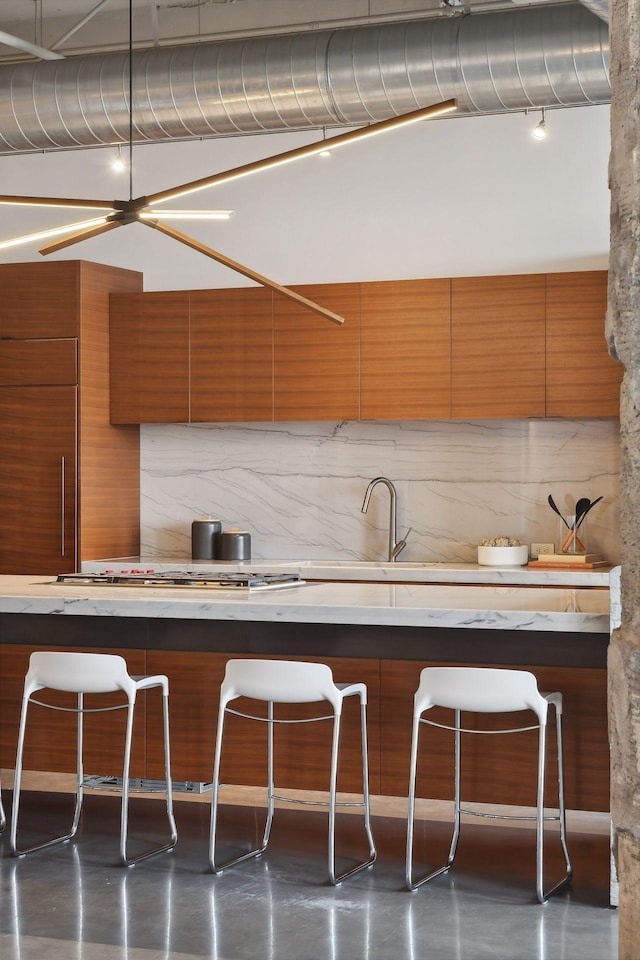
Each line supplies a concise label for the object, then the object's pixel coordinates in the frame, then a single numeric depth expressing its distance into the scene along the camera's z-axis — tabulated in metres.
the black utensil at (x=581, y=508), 5.69
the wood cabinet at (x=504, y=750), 3.84
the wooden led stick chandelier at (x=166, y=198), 3.17
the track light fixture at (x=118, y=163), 6.57
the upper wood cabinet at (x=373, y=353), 5.59
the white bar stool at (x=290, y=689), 3.62
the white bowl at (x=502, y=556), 5.77
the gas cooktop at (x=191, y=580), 4.52
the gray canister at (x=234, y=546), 6.19
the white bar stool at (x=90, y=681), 3.85
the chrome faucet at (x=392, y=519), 6.09
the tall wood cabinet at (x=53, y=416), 6.08
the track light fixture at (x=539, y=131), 5.78
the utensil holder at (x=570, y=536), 5.69
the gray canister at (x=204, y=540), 6.25
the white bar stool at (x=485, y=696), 3.42
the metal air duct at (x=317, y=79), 4.60
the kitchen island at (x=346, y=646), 3.82
